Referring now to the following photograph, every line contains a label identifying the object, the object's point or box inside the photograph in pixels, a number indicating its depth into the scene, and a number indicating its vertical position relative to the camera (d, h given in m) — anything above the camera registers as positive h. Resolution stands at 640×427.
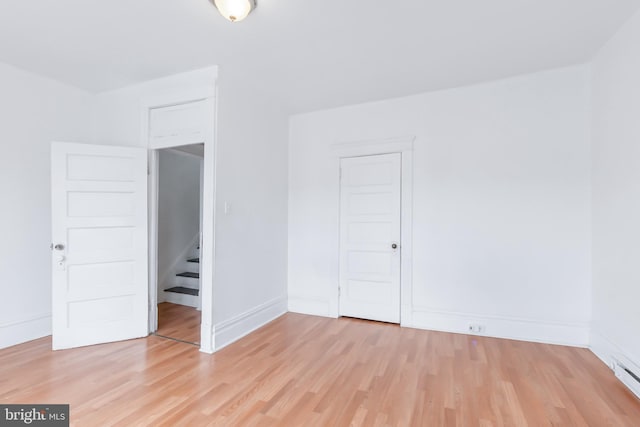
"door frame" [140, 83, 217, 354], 2.90 +0.11
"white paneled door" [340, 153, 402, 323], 3.69 -0.30
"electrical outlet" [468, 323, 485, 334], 3.26 -1.23
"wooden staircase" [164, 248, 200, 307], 4.38 -1.17
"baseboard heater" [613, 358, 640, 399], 2.19 -1.19
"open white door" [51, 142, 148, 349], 2.90 -0.33
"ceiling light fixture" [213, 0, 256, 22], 1.96 +1.33
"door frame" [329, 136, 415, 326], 3.59 -0.04
